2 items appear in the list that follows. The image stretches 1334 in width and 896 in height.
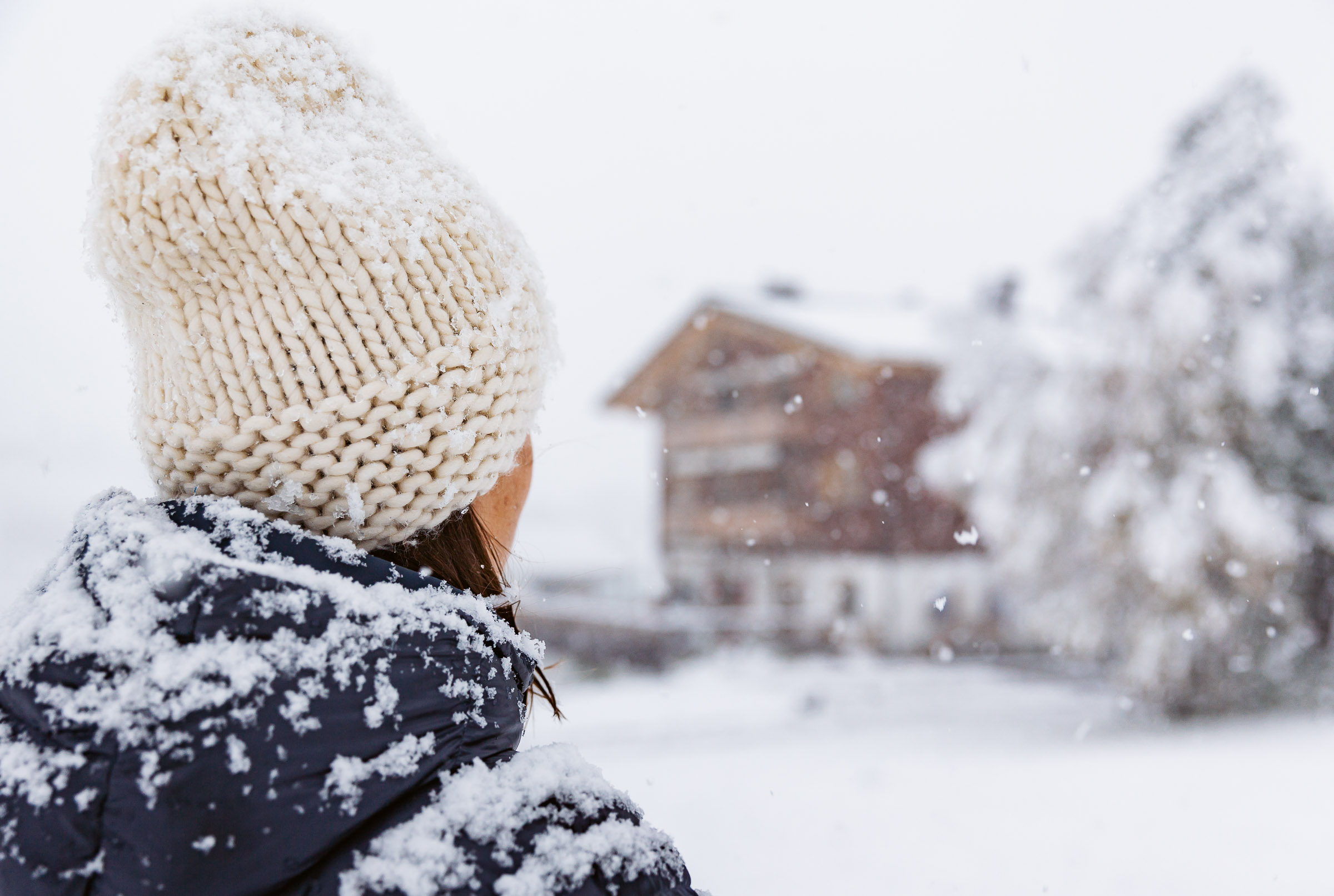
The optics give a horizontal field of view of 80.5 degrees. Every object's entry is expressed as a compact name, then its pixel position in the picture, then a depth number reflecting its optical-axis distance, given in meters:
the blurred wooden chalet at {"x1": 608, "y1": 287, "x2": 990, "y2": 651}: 17.78
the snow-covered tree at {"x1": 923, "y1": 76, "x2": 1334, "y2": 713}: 9.65
